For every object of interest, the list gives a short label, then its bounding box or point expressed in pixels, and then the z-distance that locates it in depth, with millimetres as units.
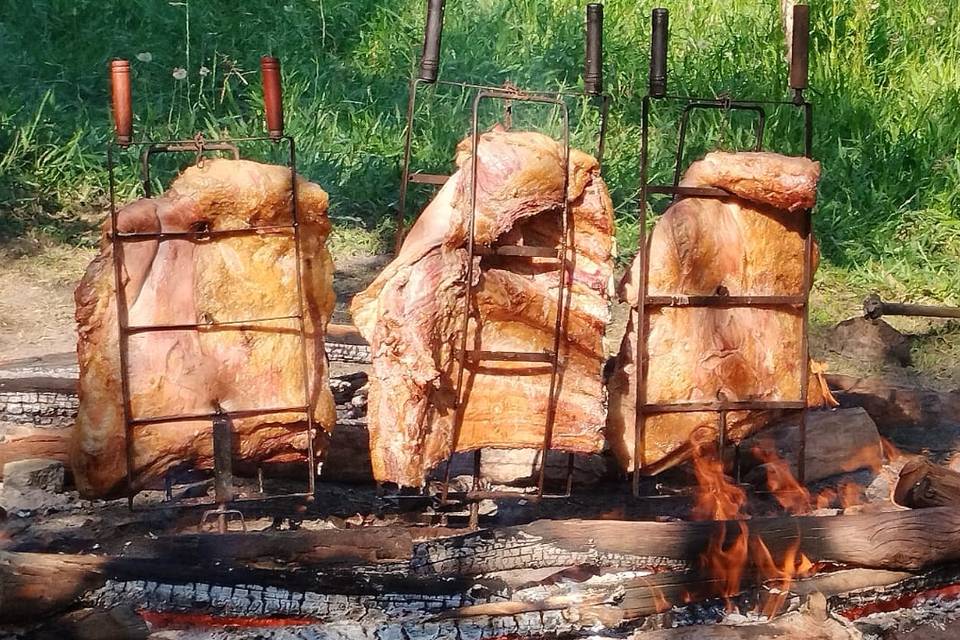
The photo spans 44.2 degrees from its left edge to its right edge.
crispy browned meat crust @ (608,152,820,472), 4102
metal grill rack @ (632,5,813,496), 3898
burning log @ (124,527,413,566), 3627
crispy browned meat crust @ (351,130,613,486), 3838
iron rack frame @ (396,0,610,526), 3818
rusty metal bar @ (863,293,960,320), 5895
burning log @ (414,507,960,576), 3682
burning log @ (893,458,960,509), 4250
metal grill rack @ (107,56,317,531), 3680
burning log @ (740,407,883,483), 5098
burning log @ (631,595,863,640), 3617
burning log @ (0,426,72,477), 4762
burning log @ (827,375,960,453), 5562
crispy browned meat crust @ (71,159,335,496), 3893
